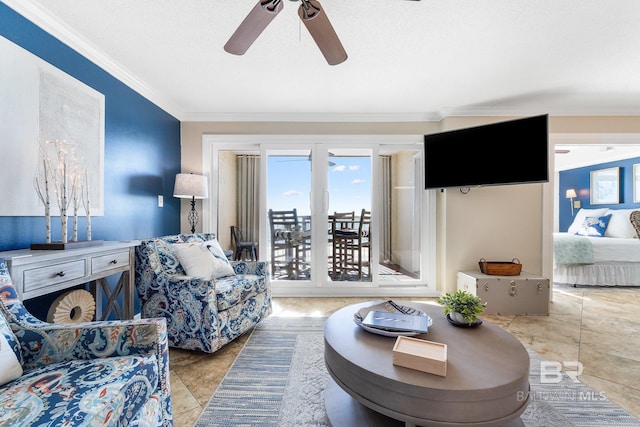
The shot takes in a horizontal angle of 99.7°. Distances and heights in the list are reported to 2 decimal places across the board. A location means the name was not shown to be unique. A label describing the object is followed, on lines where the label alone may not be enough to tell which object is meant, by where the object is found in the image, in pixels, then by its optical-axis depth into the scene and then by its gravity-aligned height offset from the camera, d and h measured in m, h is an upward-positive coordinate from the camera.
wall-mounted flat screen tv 2.54 +0.59
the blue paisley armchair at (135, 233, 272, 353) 1.92 -0.66
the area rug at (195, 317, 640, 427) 1.37 -1.06
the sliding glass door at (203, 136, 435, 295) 3.46 +0.05
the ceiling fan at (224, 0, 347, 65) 1.28 +0.96
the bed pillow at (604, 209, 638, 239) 4.14 -0.24
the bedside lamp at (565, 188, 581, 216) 6.02 +0.33
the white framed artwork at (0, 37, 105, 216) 1.50 +0.59
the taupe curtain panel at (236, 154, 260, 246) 3.65 +0.21
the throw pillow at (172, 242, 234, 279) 2.24 -0.42
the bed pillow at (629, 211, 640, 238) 3.98 -0.13
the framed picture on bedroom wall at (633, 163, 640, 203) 4.82 +0.51
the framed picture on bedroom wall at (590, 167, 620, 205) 5.21 +0.50
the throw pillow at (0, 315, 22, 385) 0.91 -0.50
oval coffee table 0.94 -0.63
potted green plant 1.45 -0.52
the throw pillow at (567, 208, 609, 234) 4.79 -0.07
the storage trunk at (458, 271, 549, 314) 2.78 -0.86
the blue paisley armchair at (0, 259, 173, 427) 0.81 -0.58
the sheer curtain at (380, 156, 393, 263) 3.56 +0.09
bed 3.82 -0.70
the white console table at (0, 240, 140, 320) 1.25 -0.31
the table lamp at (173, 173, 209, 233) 2.92 +0.28
